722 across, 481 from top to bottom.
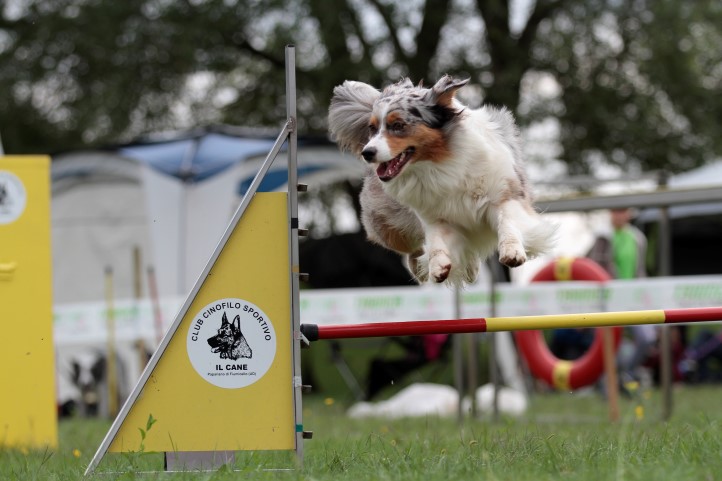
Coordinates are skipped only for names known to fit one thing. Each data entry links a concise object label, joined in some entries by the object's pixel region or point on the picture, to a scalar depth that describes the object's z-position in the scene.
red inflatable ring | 16.47
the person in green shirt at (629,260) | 20.84
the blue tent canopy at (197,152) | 21.55
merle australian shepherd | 9.37
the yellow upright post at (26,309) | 12.39
